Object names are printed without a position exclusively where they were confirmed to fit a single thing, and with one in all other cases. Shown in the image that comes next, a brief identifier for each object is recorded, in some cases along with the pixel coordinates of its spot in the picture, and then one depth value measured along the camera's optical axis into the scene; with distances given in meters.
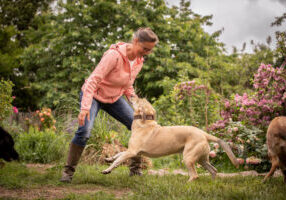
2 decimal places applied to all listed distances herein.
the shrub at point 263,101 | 5.06
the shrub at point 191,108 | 6.62
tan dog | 3.72
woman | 3.67
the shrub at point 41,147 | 6.19
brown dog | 3.46
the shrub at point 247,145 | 4.94
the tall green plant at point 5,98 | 6.10
